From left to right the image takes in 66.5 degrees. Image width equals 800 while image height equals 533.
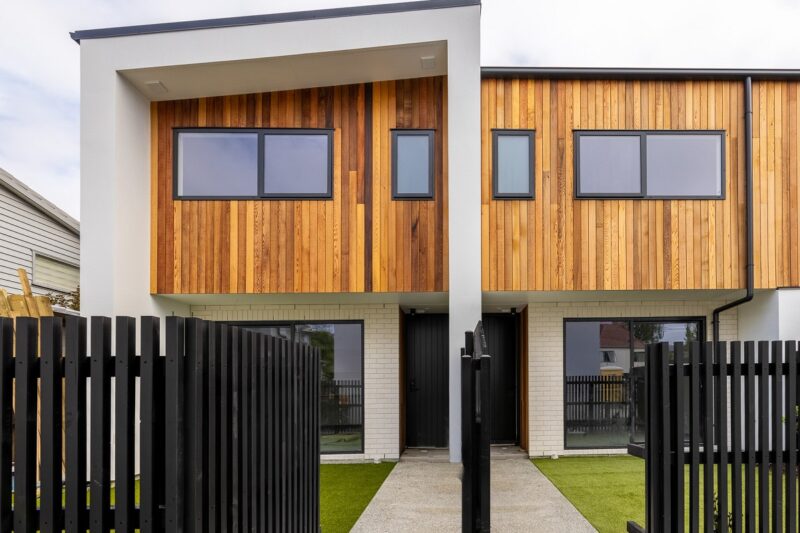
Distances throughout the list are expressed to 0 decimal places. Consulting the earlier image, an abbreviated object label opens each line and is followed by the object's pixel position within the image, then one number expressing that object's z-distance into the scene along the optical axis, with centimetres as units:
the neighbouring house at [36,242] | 1220
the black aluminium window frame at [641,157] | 887
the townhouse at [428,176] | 847
